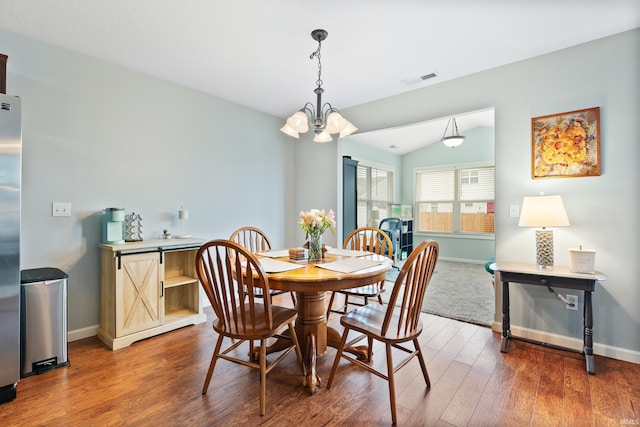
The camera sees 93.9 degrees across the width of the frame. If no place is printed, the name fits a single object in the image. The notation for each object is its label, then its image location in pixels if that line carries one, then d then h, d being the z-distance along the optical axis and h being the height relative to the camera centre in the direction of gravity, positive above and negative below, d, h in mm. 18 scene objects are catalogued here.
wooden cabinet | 2496 -670
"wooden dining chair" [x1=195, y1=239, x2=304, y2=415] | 1636 -569
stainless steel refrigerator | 1769 -159
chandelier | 2158 +665
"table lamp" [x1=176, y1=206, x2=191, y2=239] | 3242 -23
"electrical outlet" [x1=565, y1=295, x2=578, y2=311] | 2490 -756
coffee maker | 2662 -94
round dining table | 1737 -441
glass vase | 2246 -254
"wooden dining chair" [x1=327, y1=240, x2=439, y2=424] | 1618 -669
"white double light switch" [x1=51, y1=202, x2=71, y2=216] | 2539 +60
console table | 2150 -534
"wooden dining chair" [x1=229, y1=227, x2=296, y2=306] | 2925 -257
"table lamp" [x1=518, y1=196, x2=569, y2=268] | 2369 -51
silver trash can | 2049 -745
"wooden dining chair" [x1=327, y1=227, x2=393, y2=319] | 2453 -356
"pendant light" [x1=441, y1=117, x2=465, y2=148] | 5396 +1326
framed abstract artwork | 2441 +573
